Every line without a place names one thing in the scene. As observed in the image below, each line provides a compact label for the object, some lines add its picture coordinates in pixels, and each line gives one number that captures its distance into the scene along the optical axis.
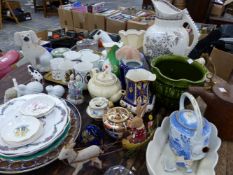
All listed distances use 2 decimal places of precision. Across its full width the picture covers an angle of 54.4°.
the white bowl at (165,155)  0.58
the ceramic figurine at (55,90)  0.81
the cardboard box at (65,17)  2.27
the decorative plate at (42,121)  0.56
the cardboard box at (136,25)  1.82
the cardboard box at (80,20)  2.19
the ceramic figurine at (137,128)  0.60
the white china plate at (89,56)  0.92
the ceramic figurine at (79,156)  0.52
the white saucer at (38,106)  0.66
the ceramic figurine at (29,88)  0.79
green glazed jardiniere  0.70
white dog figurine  0.90
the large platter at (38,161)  0.56
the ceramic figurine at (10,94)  0.79
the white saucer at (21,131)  0.57
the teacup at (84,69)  0.81
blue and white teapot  0.55
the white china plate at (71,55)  0.91
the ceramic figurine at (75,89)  0.77
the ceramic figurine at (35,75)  0.85
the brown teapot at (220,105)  0.64
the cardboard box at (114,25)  1.92
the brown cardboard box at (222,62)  1.23
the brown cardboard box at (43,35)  1.74
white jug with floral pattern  0.83
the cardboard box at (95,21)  2.08
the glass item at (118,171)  0.56
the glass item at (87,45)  1.12
